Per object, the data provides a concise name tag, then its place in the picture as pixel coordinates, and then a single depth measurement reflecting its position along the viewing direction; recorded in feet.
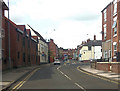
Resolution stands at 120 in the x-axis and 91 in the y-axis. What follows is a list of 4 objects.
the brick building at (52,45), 388.64
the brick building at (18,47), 97.60
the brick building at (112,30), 89.26
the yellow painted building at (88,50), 289.74
